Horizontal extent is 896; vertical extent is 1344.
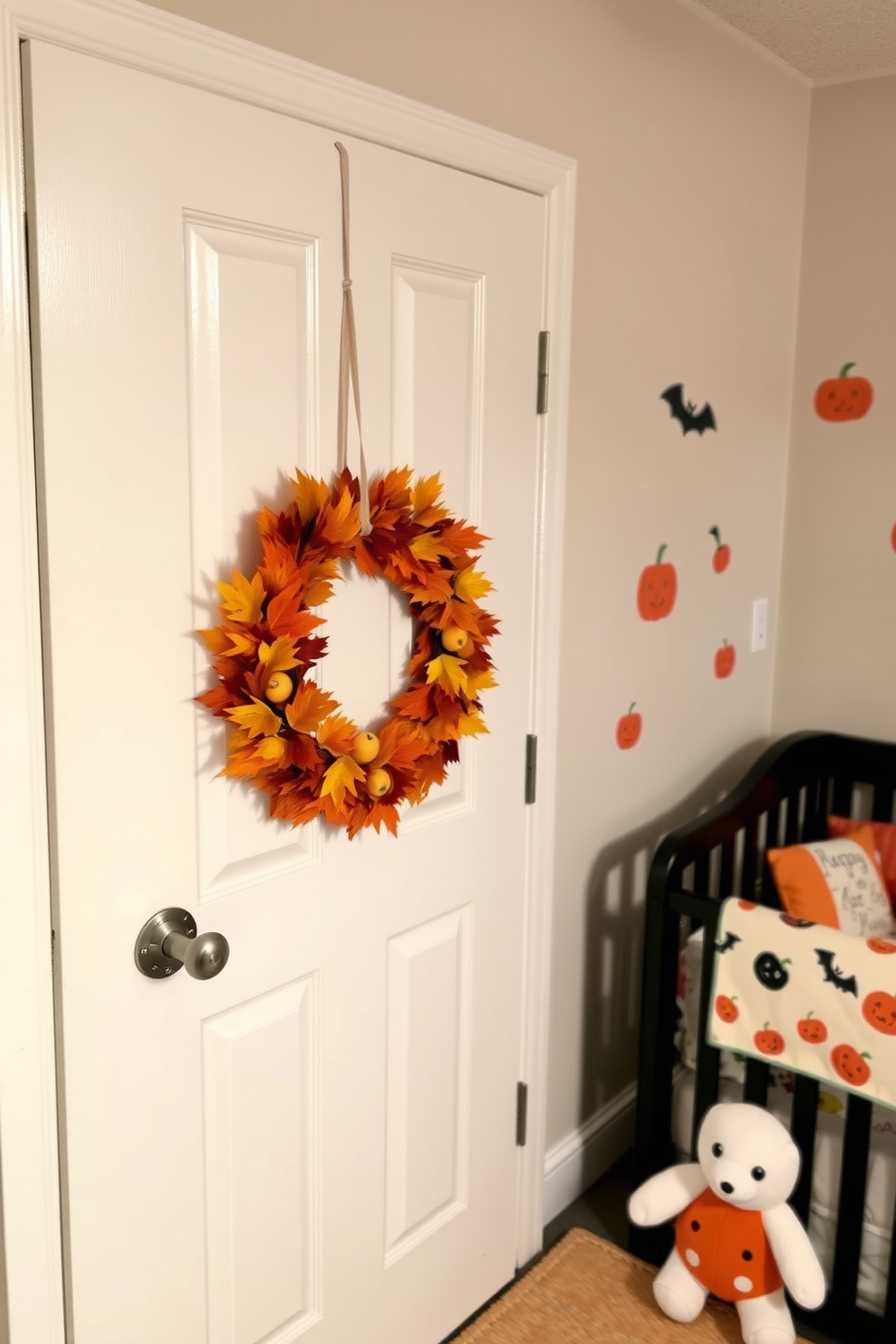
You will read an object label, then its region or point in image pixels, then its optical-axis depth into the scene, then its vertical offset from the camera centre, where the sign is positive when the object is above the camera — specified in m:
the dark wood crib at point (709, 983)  1.96 -0.82
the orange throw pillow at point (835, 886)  2.29 -0.71
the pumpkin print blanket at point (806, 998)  1.83 -0.76
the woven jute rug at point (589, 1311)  1.99 -1.37
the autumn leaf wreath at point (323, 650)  1.40 -0.17
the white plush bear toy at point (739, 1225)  1.87 -1.15
